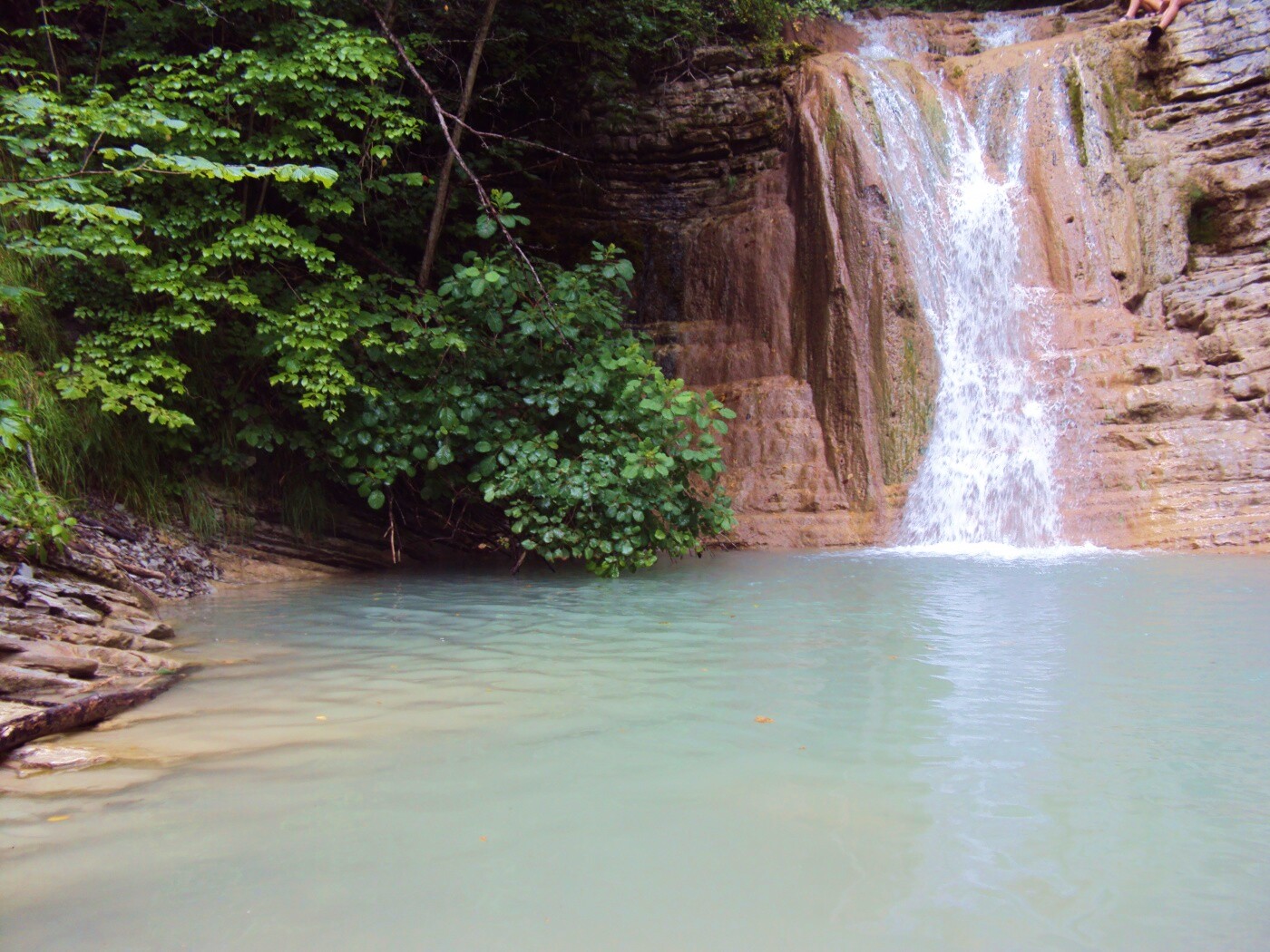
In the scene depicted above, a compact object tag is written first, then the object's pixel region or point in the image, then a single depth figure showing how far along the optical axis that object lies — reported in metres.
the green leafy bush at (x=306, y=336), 6.33
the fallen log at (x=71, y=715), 2.95
